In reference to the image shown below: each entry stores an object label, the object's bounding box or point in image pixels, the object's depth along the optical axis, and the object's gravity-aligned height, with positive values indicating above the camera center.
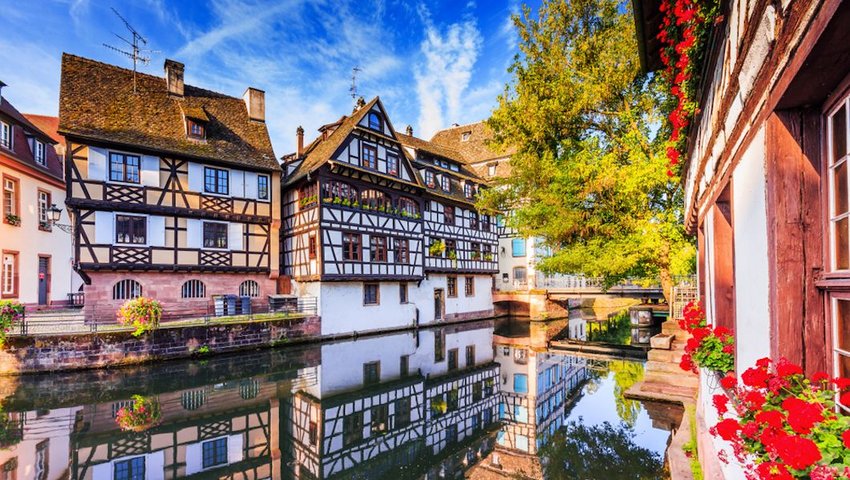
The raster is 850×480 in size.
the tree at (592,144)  12.23 +3.37
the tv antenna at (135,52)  19.70 +9.20
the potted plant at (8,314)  12.83 -1.58
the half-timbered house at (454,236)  26.52 +1.20
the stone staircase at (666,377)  10.21 -2.97
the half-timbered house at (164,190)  16.44 +2.75
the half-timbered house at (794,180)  1.80 +0.34
